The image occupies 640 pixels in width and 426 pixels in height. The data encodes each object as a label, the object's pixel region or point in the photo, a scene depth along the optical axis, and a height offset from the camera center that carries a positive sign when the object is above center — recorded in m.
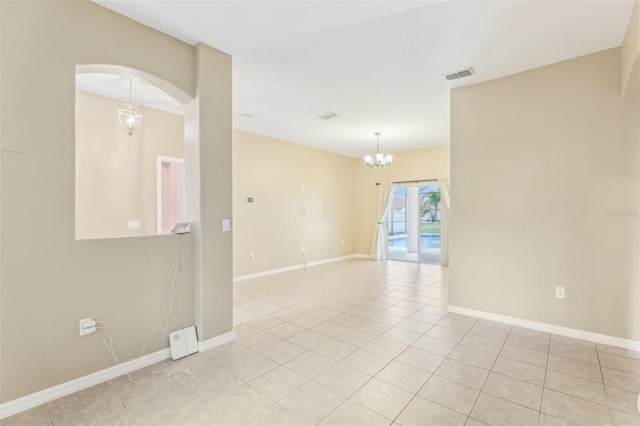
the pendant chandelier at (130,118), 3.61 +1.22
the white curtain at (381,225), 8.03 -0.33
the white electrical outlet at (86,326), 2.24 -0.85
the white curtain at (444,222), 7.12 -0.23
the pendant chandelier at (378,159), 6.23 +1.16
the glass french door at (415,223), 7.66 -0.29
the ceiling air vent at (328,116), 4.85 +1.65
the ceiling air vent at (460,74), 3.35 +1.63
